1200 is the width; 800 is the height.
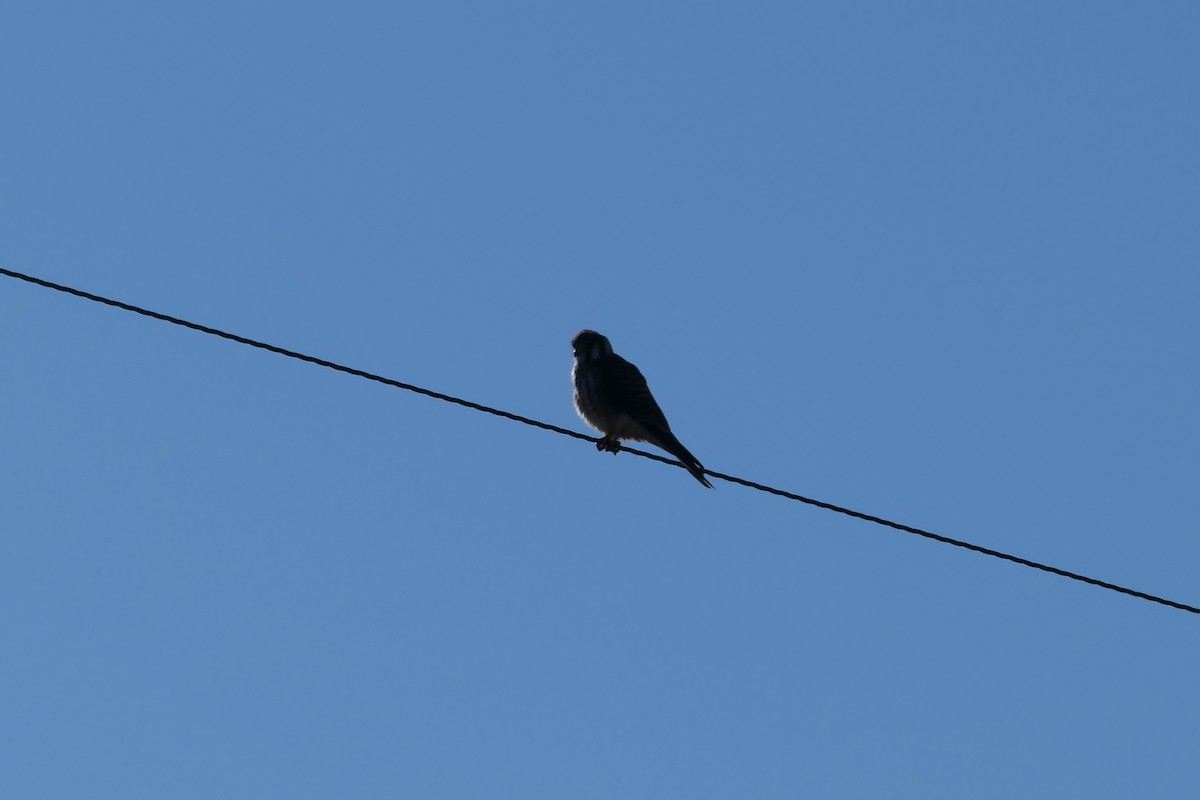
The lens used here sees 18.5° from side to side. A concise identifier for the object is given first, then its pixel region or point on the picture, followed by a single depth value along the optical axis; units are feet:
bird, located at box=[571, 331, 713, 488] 89.86
